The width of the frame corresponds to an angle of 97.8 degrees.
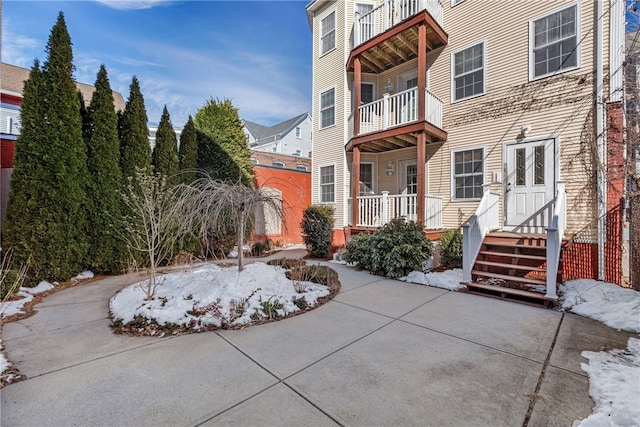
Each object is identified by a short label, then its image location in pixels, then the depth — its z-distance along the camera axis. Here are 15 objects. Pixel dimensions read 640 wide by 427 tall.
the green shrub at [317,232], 9.48
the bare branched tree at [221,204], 4.60
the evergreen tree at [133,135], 7.02
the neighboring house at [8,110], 6.56
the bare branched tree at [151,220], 4.42
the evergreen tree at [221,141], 9.46
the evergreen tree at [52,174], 5.34
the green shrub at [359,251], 7.23
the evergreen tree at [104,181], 6.31
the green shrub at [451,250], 7.27
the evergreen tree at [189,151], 8.67
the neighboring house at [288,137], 28.13
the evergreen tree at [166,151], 7.84
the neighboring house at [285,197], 11.72
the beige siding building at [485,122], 5.99
